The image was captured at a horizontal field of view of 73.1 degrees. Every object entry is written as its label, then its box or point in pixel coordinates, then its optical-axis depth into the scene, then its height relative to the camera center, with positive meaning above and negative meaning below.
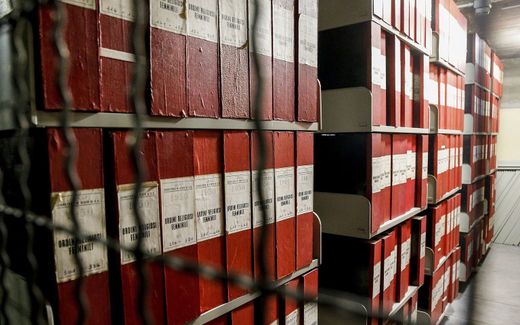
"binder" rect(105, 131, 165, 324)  0.72 -0.16
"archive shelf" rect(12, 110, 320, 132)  0.63 +0.05
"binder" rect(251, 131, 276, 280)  0.99 -0.17
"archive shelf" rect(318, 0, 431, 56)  1.35 +0.51
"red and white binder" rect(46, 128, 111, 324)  0.64 -0.15
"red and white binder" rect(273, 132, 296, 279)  1.08 -0.18
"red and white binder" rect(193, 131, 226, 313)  0.88 -0.17
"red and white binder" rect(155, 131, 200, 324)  0.80 -0.17
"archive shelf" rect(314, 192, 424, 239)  1.43 -0.31
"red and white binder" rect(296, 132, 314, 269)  1.16 -0.19
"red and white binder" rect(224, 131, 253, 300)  0.94 -0.16
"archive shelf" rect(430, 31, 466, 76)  2.08 +0.53
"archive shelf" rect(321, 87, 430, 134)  1.38 +0.13
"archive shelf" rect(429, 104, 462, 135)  2.11 +0.13
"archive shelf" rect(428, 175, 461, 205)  2.13 -0.29
